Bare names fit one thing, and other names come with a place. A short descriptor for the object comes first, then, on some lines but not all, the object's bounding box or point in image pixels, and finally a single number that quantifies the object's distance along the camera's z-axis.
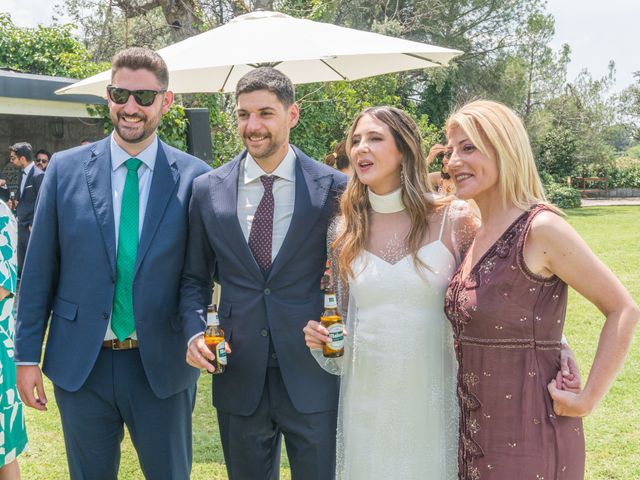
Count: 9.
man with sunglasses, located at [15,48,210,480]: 3.04
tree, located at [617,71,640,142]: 45.06
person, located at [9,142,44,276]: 10.89
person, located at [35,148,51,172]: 12.92
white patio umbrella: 6.09
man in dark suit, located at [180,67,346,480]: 3.07
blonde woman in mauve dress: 2.42
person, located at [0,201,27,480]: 3.60
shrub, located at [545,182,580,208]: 33.66
